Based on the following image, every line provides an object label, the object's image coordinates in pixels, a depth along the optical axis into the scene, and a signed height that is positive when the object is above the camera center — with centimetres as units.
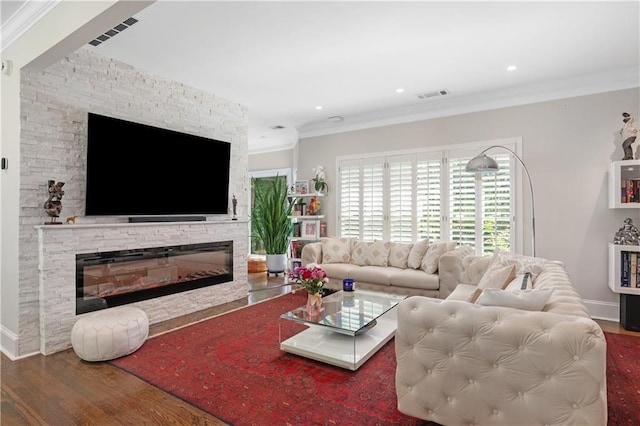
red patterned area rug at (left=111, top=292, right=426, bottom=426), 212 -123
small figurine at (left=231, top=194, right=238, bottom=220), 498 +11
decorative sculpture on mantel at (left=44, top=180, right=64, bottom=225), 310 +9
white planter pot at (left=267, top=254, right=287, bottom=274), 667 -98
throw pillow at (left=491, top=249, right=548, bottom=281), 297 -45
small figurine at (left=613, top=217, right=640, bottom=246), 372 -22
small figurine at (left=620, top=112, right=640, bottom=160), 378 +89
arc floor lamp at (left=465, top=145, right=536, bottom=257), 369 +54
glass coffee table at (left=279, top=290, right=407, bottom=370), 276 -112
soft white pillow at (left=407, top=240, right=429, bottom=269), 468 -54
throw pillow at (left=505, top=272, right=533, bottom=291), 243 -51
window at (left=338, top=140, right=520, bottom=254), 469 +23
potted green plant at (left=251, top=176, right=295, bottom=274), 654 -20
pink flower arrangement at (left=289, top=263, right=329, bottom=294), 322 -61
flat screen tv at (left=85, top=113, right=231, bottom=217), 344 +47
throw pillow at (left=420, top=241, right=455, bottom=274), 437 -54
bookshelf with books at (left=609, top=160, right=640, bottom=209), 376 +34
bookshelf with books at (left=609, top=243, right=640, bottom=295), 365 -58
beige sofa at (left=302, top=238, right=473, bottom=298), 424 -71
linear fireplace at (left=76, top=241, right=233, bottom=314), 338 -69
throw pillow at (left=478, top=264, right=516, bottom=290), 291 -55
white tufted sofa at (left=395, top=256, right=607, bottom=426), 147 -71
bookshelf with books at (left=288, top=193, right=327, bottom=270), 624 -19
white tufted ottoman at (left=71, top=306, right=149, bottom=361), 281 -103
